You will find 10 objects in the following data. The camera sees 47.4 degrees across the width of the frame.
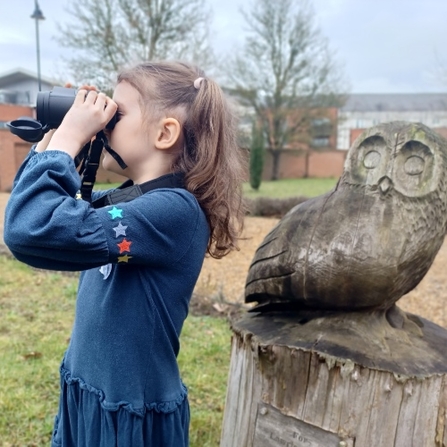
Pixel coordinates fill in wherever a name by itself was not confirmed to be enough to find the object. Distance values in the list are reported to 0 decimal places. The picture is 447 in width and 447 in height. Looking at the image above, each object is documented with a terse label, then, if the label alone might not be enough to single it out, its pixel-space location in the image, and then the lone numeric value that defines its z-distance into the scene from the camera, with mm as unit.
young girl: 1104
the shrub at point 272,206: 11727
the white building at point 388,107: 41256
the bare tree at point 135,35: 11328
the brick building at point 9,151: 12242
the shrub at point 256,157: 18266
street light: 10486
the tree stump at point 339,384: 1473
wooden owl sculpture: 1568
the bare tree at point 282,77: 21812
